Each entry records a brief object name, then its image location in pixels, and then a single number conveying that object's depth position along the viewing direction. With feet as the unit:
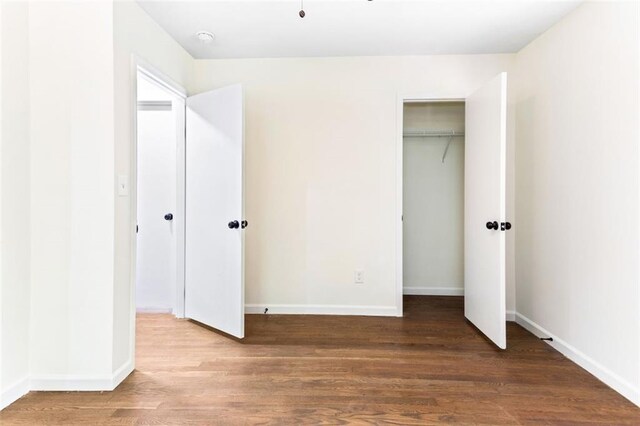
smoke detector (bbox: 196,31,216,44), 8.17
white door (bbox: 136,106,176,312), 10.13
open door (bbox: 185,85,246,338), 8.14
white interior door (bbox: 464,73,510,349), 7.38
